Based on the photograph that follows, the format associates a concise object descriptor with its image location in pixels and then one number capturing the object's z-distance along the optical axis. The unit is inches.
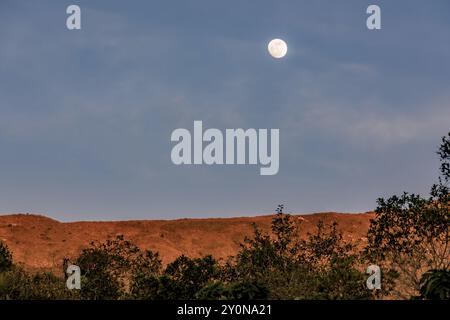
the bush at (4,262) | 1617.6
